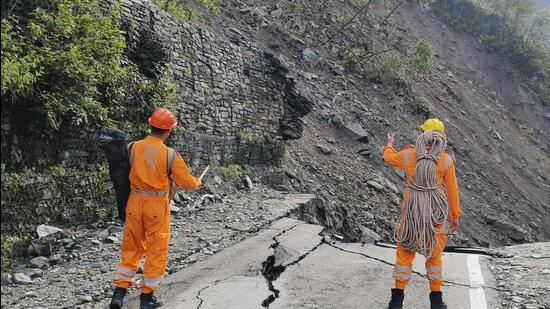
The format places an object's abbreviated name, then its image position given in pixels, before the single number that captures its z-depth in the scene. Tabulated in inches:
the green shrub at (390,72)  938.1
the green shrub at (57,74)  206.5
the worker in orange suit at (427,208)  173.9
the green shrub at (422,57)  1095.0
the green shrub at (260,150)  468.1
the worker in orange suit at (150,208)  159.5
